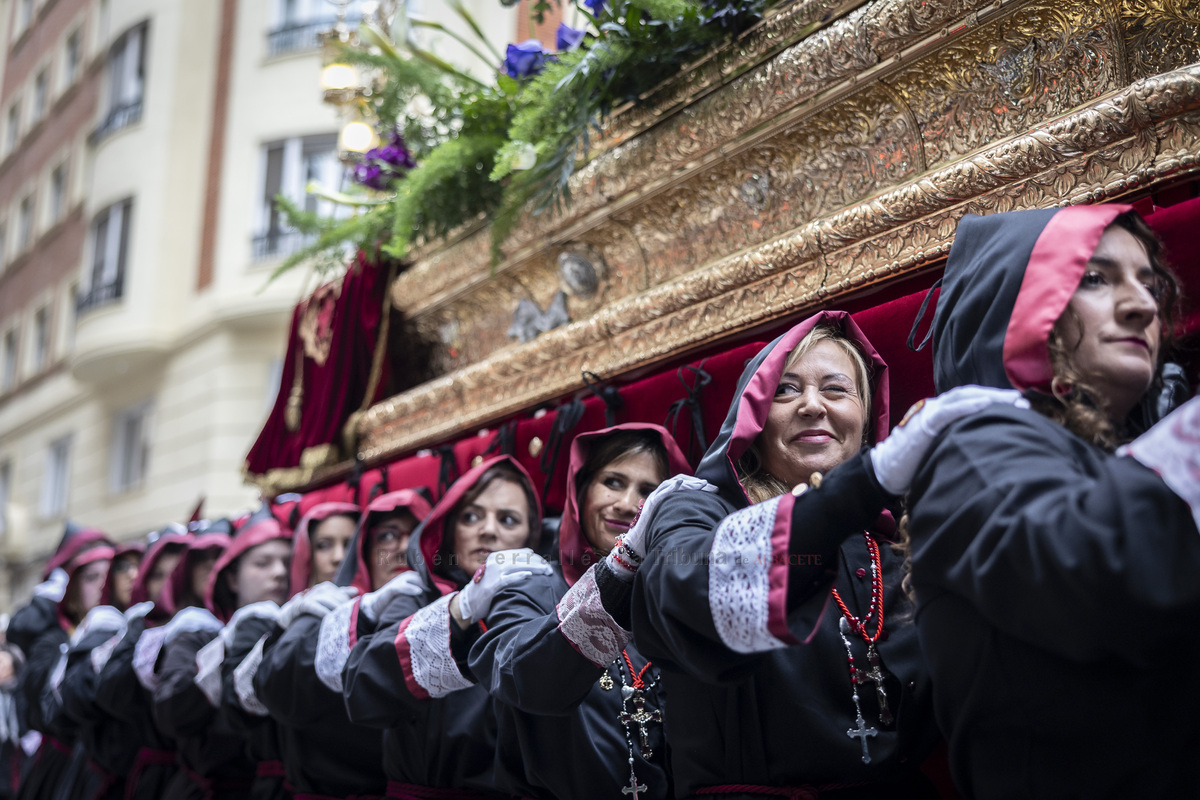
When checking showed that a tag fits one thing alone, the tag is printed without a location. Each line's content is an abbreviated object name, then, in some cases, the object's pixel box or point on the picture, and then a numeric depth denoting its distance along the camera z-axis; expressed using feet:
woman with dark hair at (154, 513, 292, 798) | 14.79
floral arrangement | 11.85
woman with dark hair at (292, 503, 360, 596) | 14.73
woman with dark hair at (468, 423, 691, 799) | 7.82
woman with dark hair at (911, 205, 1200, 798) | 4.94
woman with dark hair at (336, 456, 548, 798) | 9.84
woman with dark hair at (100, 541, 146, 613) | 21.13
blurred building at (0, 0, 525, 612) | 40.29
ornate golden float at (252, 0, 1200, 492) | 8.25
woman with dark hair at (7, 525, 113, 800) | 21.27
